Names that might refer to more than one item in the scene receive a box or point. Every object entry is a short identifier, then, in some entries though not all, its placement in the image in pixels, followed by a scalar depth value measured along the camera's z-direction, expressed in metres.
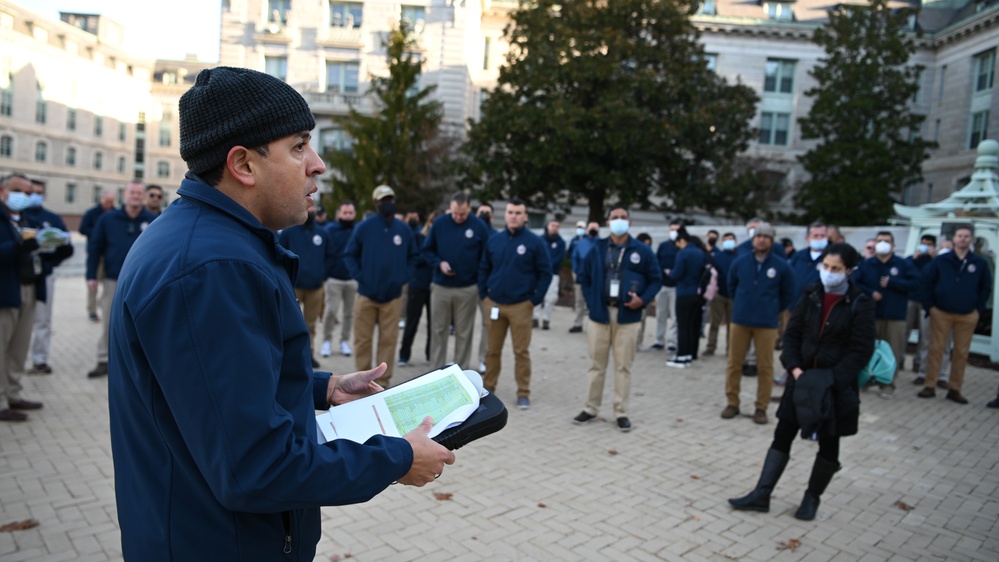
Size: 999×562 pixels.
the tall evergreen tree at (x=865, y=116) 33.25
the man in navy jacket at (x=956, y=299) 9.48
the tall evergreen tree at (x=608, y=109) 25.80
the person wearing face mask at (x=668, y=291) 12.27
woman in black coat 4.93
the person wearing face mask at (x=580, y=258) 12.91
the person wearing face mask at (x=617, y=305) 7.39
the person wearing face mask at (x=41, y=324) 8.34
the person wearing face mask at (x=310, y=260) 9.02
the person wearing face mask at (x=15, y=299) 6.25
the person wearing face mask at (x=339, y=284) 10.59
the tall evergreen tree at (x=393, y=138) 26.19
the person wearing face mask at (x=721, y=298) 11.92
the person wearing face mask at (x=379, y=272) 8.27
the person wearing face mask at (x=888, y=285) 9.94
